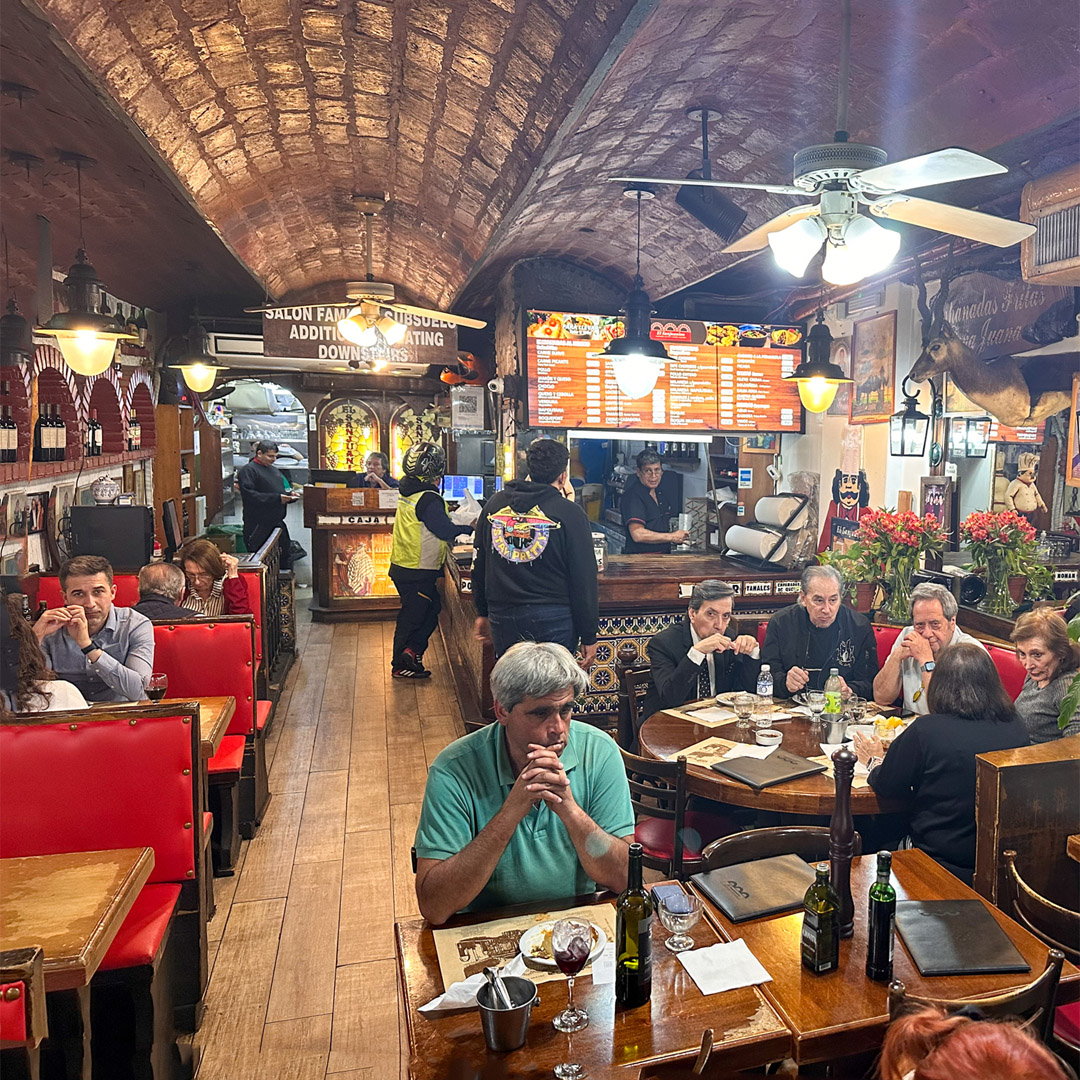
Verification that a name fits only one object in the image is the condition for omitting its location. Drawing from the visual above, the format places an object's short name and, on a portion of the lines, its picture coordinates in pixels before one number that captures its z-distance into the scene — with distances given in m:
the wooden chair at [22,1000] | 1.63
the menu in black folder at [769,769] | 2.92
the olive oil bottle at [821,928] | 1.84
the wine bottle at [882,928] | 1.83
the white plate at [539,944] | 1.84
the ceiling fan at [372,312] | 5.88
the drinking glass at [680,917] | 1.97
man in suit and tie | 3.85
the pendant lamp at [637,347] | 5.00
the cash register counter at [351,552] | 9.03
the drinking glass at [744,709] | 3.60
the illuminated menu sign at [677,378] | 6.11
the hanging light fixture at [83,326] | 4.59
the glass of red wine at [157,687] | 3.64
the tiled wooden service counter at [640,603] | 5.57
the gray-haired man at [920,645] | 3.73
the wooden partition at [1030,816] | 2.65
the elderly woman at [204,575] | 4.89
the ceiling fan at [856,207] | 2.37
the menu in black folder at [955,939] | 1.86
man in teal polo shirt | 2.03
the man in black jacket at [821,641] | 4.07
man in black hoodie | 4.57
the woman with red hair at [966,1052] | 1.14
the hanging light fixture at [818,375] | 5.42
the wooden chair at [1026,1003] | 1.51
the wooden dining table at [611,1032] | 1.58
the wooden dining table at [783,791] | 2.85
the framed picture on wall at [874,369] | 5.64
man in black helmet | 6.84
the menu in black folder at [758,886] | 2.08
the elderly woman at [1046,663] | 3.19
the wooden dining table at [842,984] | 1.69
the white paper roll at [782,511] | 6.18
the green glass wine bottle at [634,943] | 1.73
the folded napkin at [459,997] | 1.71
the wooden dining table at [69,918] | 1.89
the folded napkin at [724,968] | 1.81
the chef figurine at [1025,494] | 5.68
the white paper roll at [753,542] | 5.95
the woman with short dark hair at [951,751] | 2.75
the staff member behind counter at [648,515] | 6.63
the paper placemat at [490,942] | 1.83
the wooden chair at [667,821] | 2.76
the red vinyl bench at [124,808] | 2.48
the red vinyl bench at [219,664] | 4.14
